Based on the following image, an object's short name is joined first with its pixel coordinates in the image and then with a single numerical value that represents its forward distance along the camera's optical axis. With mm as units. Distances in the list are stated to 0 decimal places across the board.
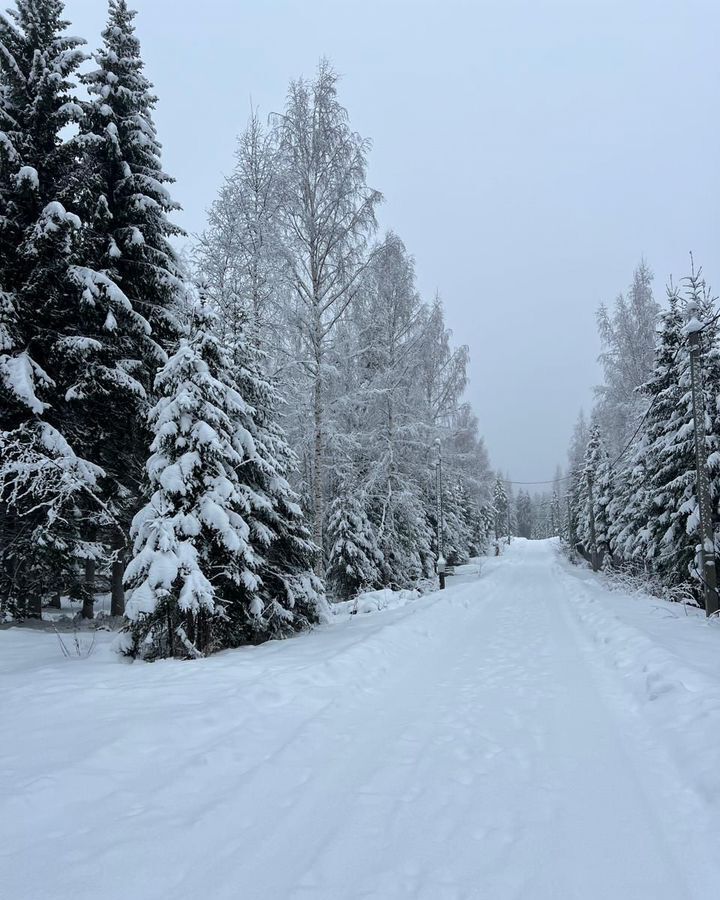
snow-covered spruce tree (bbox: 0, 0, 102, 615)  9055
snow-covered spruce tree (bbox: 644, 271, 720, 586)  12881
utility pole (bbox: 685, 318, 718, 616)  9859
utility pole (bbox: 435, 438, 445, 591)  19016
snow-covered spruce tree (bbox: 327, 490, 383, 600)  15734
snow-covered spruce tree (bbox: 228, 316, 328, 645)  9062
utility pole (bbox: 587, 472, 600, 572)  31641
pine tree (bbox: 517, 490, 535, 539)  126188
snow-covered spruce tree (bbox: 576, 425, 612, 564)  30844
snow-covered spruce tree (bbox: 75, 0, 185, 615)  10680
